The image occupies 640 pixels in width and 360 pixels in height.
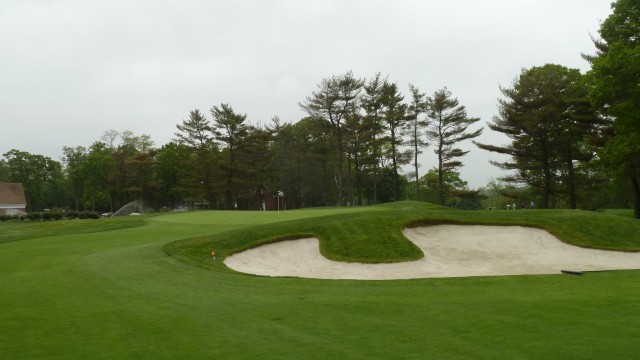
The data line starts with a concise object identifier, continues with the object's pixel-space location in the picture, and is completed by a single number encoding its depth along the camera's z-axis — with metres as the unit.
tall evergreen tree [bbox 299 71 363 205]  62.62
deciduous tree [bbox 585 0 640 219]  34.41
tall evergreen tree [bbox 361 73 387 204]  63.19
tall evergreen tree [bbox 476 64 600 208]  45.16
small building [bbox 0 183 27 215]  87.38
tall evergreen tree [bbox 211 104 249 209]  73.38
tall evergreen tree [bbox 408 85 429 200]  62.56
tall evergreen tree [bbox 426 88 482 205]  58.84
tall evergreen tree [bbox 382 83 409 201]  62.18
